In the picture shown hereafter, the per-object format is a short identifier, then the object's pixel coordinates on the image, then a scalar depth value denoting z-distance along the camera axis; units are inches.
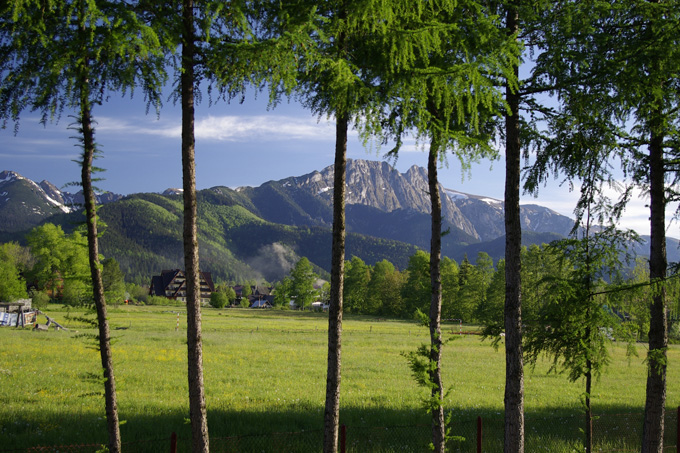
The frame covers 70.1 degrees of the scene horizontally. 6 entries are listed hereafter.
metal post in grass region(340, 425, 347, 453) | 336.5
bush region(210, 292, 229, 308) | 3459.6
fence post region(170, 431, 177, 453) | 290.3
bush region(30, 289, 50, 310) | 2011.6
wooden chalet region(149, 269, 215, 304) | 5275.6
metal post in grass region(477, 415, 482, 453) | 378.9
